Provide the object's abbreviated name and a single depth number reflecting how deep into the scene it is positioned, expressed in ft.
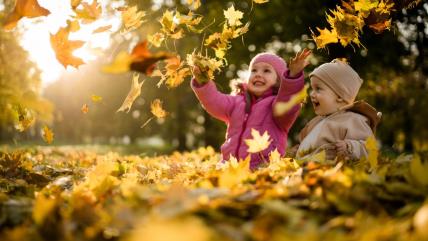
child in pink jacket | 13.46
